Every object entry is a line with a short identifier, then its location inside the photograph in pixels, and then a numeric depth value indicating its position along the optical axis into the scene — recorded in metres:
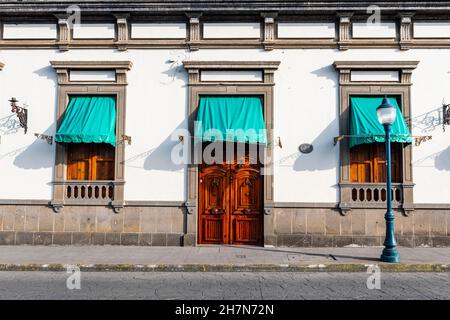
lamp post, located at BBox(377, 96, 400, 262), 9.15
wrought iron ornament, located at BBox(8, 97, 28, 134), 11.23
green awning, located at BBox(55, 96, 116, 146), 11.03
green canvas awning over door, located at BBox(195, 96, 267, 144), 10.90
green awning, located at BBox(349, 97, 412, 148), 10.72
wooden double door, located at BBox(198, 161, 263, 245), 11.53
